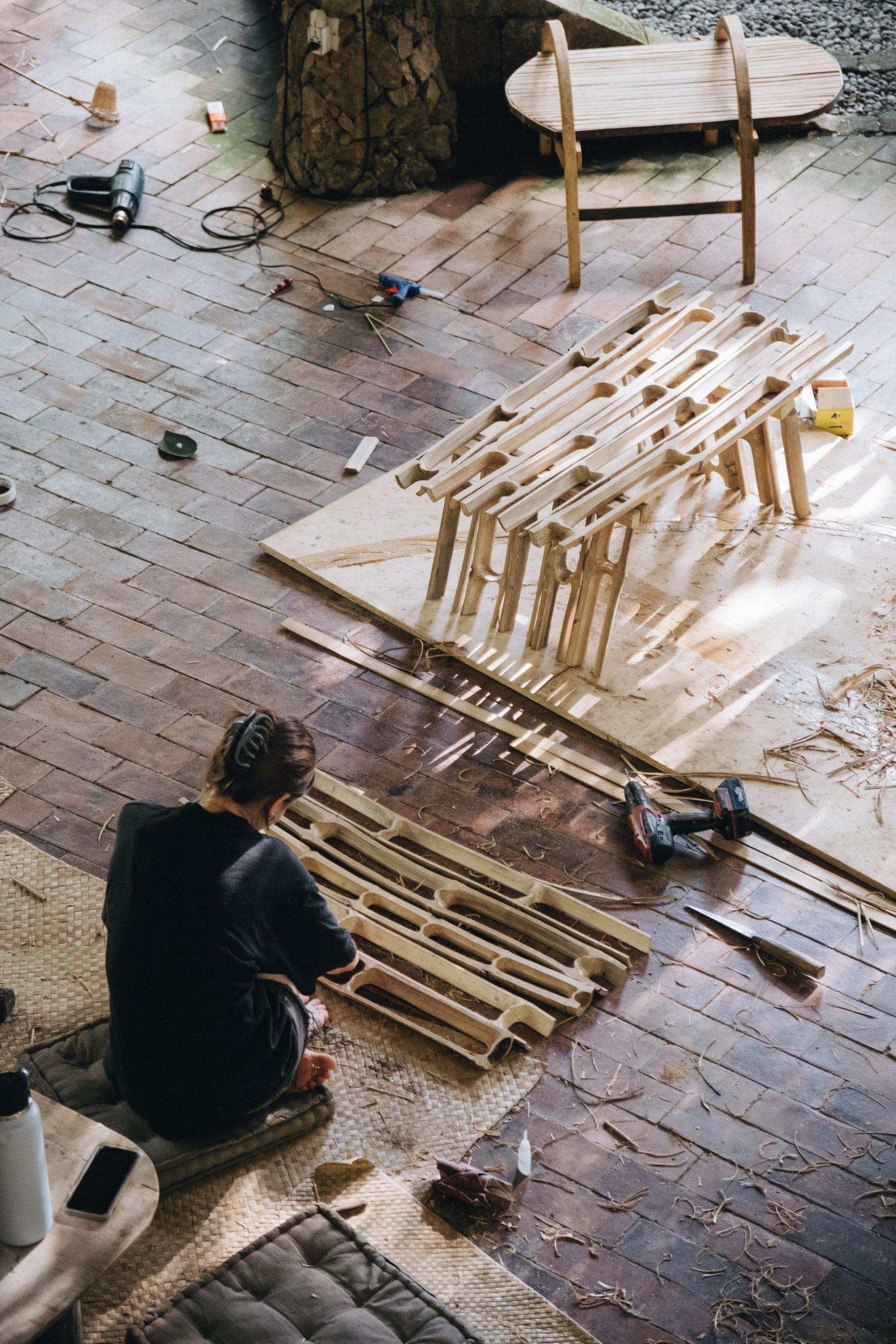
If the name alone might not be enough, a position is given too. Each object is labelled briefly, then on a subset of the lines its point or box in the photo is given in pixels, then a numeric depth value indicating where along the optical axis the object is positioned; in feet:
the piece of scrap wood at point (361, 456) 17.83
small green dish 18.01
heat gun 22.03
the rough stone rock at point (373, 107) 21.77
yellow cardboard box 18.16
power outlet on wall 21.50
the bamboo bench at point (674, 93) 20.03
